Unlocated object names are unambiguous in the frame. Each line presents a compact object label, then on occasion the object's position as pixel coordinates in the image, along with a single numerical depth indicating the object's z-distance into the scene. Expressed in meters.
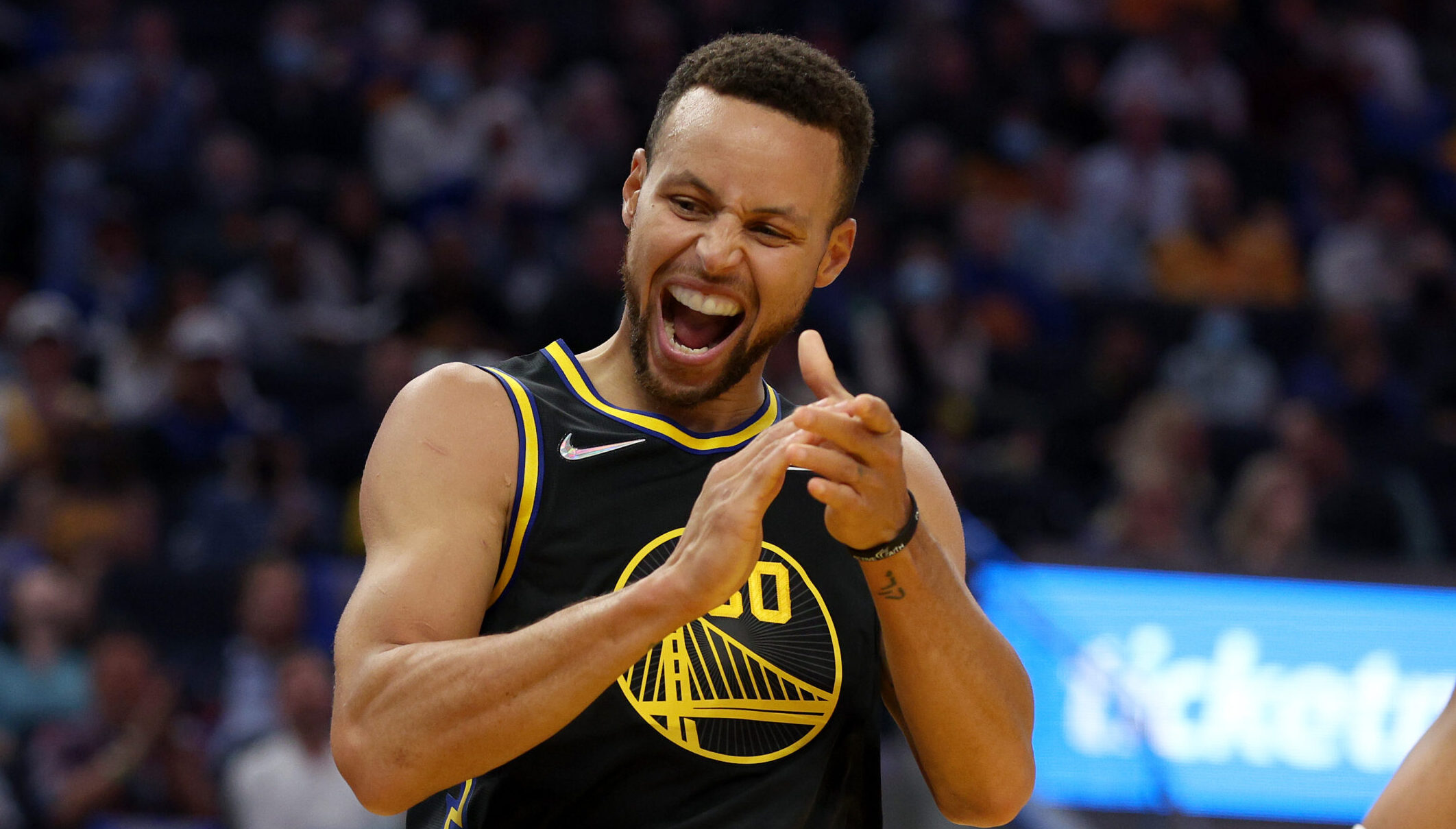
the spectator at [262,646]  13.37
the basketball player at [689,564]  4.18
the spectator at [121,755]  12.44
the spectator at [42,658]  13.36
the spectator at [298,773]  12.39
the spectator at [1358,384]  19.37
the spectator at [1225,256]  21.97
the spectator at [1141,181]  22.56
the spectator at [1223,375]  20.00
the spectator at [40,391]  15.65
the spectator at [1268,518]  15.94
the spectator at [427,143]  20.97
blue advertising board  12.70
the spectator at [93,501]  14.72
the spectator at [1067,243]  21.75
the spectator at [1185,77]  24.16
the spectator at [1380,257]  22.03
